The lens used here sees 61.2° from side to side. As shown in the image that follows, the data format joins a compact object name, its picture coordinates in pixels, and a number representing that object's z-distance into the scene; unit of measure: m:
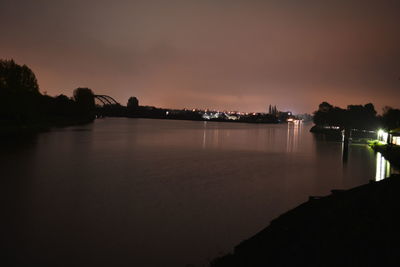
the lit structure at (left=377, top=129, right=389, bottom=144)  38.48
